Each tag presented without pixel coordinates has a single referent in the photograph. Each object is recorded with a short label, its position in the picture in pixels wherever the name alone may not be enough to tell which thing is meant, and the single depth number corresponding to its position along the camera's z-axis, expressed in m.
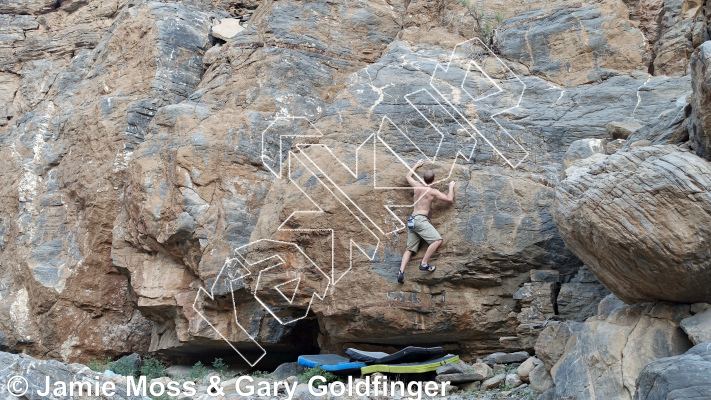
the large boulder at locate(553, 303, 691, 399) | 5.19
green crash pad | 7.23
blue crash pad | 7.55
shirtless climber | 8.04
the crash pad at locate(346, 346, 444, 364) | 7.42
